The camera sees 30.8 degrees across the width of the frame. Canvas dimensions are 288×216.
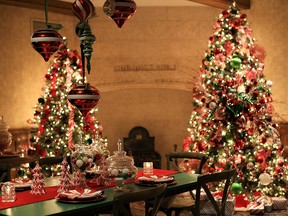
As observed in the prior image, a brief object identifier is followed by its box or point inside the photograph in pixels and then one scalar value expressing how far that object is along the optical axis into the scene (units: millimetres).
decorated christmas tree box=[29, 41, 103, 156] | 7586
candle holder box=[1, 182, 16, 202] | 3645
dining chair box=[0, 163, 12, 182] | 4996
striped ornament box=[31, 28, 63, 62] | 4176
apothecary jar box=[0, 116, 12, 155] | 6238
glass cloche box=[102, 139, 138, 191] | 3855
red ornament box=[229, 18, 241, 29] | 7043
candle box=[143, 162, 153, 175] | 4648
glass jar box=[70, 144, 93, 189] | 4004
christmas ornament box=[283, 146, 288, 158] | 7743
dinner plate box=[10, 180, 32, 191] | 4078
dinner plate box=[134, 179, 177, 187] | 4117
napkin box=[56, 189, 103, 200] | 3564
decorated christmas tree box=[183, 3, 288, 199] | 6723
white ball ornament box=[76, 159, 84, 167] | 3978
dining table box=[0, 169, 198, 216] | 3336
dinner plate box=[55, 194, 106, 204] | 3539
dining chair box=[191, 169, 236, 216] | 3848
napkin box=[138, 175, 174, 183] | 4148
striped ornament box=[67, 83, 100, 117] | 3934
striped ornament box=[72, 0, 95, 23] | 3842
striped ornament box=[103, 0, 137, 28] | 3947
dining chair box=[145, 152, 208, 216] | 4754
